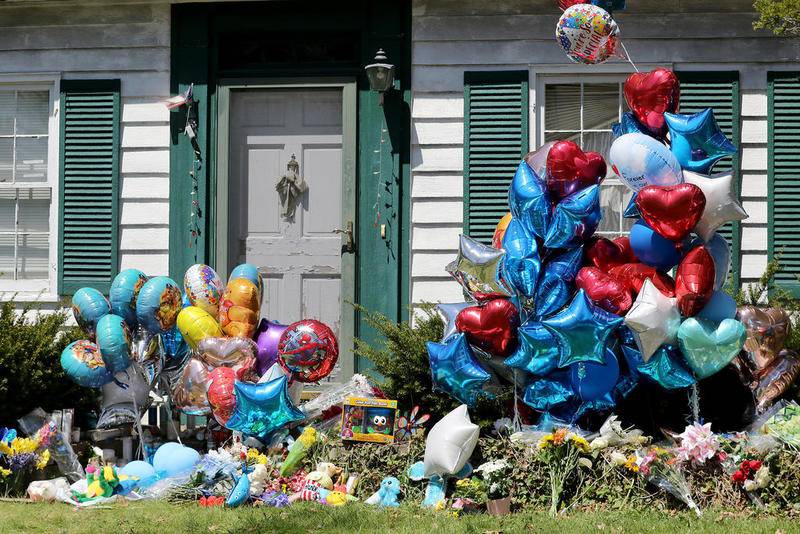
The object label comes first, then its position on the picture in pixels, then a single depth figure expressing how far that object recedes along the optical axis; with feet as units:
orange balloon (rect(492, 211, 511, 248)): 43.88
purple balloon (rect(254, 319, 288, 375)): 45.24
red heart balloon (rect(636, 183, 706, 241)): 37.88
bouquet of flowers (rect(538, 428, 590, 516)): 38.50
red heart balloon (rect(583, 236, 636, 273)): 41.06
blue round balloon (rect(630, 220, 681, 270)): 39.58
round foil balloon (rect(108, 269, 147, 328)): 45.34
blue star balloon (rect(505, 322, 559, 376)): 39.73
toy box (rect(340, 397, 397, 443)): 42.32
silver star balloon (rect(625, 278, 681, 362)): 37.60
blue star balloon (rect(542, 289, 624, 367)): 38.29
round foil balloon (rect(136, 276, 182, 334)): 44.91
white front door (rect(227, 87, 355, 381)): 55.57
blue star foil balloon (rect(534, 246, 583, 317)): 40.16
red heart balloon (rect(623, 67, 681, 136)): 40.65
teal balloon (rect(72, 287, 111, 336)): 45.65
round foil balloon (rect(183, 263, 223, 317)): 46.01
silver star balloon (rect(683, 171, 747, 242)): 38.88
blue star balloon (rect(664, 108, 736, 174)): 39.75
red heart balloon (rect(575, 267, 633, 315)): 39.27
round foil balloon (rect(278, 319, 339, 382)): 43.37
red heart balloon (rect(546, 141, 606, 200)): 40.42
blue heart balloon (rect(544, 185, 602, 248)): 40.04
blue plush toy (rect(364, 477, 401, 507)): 39.65
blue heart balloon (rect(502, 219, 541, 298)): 40.47
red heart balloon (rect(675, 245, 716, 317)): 38.09
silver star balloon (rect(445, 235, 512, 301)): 41.37
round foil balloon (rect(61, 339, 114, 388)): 44.34
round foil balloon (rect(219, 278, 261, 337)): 44.83
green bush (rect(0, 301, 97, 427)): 44.98
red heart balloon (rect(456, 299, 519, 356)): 40.78
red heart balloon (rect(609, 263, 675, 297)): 39.47
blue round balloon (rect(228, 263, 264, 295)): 46.16
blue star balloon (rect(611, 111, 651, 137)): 41.50
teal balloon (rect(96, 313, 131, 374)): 43.78
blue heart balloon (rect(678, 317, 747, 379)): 38.06
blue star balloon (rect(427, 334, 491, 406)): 40.86
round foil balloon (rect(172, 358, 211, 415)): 44.01
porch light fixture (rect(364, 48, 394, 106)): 52.65
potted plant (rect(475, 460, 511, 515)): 38.68
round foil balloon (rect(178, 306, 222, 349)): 44.60
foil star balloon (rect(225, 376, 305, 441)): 42.57
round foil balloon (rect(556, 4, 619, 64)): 42.06
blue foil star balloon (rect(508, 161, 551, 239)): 40.63
